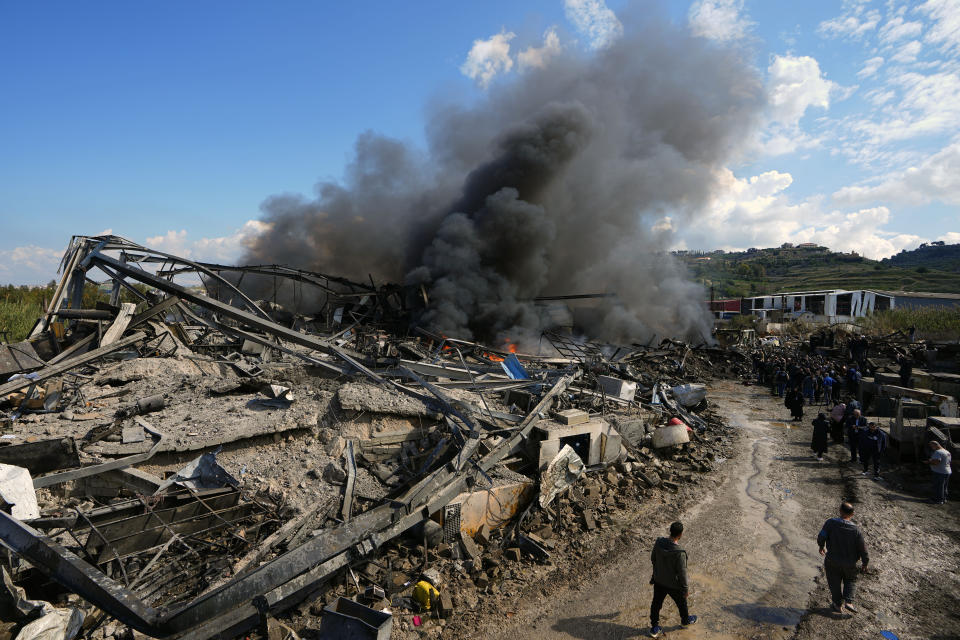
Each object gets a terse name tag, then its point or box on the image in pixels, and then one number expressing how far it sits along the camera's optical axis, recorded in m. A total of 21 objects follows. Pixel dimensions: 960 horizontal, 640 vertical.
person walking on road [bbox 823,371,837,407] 14.52
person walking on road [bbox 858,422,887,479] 8.60
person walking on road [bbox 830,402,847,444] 10.59
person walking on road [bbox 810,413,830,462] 9.54
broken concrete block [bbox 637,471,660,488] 8.05
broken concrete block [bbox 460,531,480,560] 5.55
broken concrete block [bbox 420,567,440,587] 4.94
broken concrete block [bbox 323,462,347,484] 5.66
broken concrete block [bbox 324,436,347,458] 6.02
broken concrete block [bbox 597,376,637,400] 11.59
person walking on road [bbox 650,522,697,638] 4.35
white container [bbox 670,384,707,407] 13.31
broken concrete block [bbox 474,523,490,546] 5.95
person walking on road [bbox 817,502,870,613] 4.66
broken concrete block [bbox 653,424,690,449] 9.34
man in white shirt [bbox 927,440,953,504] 7.23
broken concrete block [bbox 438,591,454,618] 4.62
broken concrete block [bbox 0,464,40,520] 4.10
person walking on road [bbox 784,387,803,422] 12.95
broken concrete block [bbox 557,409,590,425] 7.79
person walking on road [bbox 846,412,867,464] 9.18
